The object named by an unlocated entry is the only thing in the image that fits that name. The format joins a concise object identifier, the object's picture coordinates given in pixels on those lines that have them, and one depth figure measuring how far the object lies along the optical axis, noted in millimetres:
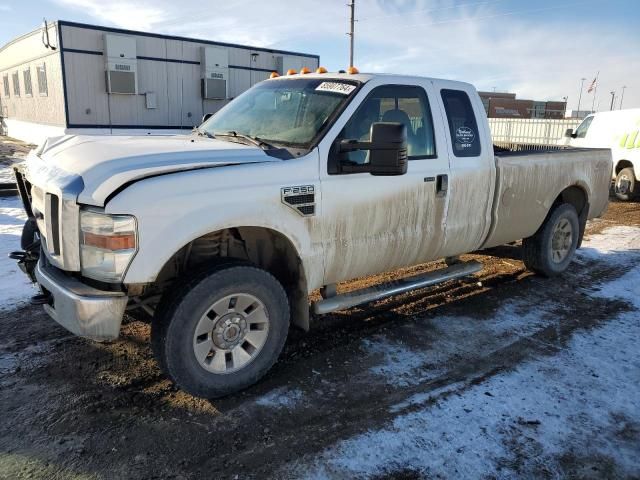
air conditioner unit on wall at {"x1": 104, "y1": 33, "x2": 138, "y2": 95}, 17719
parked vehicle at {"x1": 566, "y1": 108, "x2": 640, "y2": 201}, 11516
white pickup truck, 2846
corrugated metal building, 17656
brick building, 58094
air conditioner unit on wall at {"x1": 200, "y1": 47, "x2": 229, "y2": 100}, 20297
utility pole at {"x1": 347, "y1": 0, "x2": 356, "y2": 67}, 30406
